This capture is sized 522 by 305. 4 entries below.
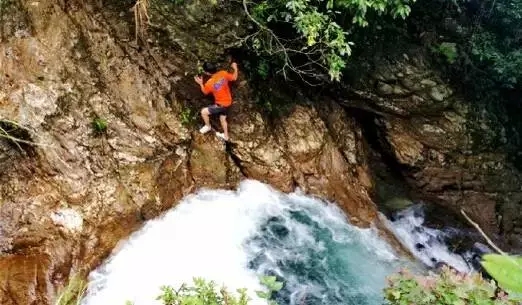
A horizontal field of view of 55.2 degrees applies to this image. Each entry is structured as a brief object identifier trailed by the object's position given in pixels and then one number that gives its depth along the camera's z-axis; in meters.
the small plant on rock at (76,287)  5.86
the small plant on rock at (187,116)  8.20
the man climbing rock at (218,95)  8.24
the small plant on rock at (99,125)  7.24
